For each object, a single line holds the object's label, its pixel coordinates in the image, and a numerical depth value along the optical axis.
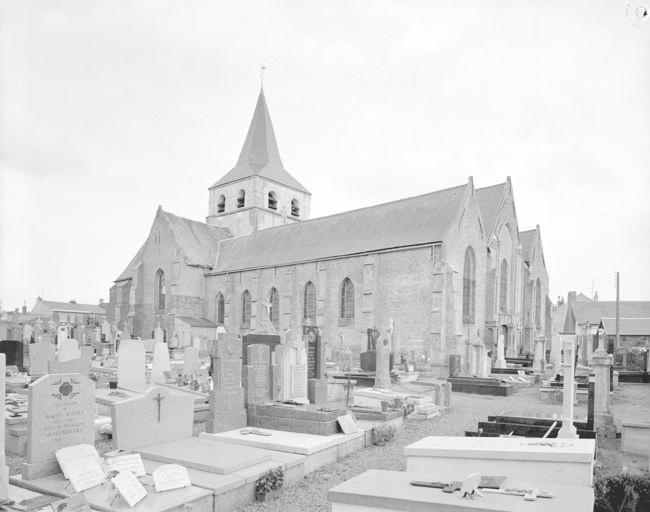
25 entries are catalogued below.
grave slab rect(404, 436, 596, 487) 5.16
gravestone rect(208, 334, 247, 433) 8.56
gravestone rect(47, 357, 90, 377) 9.73
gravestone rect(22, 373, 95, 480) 5.73
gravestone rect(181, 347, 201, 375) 15.75
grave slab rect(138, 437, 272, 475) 6.15
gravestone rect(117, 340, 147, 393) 12.14
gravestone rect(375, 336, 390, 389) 16.02
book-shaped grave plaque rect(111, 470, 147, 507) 4.95
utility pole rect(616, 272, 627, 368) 27.72
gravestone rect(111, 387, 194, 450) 6.64
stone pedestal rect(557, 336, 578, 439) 8.05
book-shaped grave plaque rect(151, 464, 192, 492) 5.34
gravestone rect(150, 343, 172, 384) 14.05
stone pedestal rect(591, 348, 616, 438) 9.83
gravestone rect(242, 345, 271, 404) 9.62
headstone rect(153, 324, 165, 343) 18.11
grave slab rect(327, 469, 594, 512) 3.65
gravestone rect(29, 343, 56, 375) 14.46
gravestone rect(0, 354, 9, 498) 4.88
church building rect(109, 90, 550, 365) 24.22
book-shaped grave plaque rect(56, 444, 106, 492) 5.48
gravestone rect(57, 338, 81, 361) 14.45
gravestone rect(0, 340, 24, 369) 15.23
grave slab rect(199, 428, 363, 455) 7.39
